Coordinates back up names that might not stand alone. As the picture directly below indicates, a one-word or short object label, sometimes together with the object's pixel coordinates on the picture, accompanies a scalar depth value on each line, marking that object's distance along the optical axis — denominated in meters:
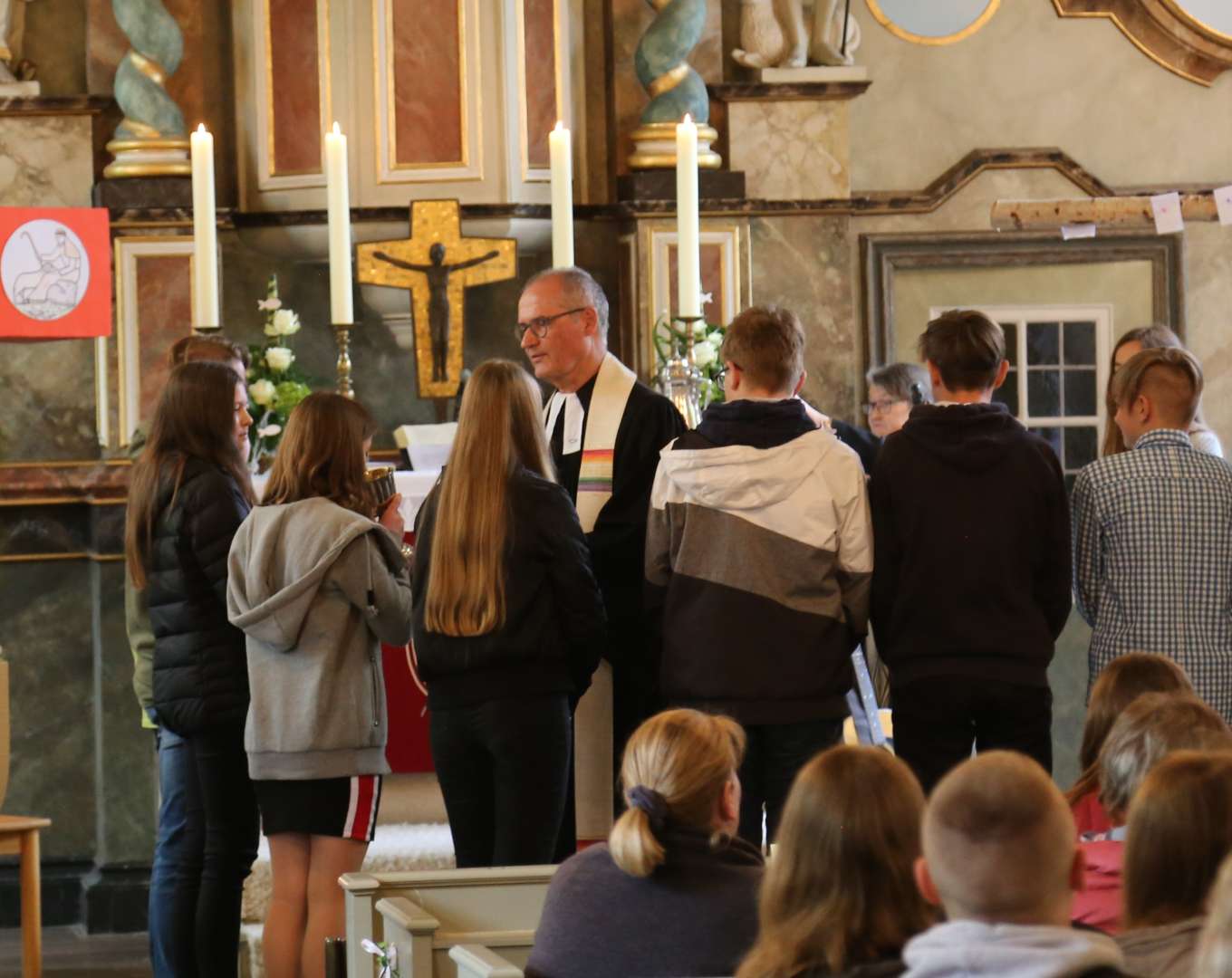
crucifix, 12.43
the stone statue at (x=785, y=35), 13.26
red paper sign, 11.24
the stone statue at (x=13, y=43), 12.63
